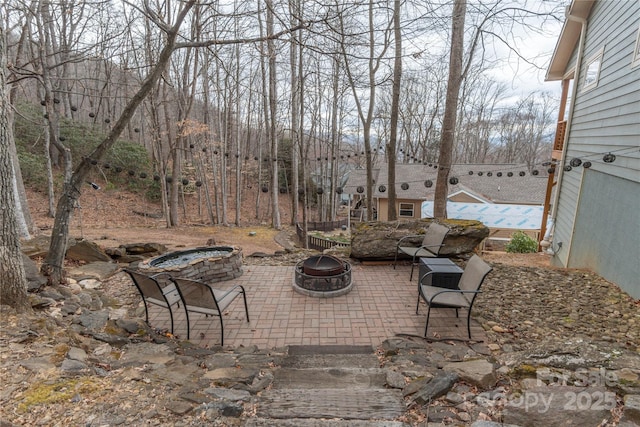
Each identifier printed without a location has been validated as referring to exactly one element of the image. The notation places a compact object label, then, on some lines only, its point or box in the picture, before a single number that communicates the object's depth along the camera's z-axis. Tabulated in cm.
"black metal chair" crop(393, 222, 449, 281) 513
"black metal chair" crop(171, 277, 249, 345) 325
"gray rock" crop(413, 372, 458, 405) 207
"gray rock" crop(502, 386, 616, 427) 172
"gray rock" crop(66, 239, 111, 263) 540
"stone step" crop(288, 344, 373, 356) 322
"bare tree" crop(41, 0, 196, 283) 406
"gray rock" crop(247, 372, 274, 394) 232
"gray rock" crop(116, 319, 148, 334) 335
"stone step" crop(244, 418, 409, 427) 178
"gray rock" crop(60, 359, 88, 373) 219
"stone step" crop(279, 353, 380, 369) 293
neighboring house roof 1623
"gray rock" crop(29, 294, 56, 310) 331
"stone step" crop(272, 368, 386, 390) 247
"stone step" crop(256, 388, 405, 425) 194
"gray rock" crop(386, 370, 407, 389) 234
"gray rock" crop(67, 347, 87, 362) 237
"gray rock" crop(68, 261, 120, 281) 478
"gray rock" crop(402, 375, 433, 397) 219
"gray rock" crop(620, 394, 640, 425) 167
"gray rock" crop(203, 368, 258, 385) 239
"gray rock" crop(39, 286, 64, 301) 367
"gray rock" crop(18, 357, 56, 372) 212
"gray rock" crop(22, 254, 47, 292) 372
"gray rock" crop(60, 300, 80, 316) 343
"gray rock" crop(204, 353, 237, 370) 271
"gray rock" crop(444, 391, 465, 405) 202
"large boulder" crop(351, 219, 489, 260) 566
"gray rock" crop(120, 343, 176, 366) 261
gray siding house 462
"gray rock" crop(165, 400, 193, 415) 189
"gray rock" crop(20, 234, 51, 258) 493
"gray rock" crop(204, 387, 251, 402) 211
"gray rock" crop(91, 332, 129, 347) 296
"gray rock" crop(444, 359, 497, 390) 218
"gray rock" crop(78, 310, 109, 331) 327
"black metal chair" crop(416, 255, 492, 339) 343
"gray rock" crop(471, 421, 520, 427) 170
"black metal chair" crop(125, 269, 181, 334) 341
